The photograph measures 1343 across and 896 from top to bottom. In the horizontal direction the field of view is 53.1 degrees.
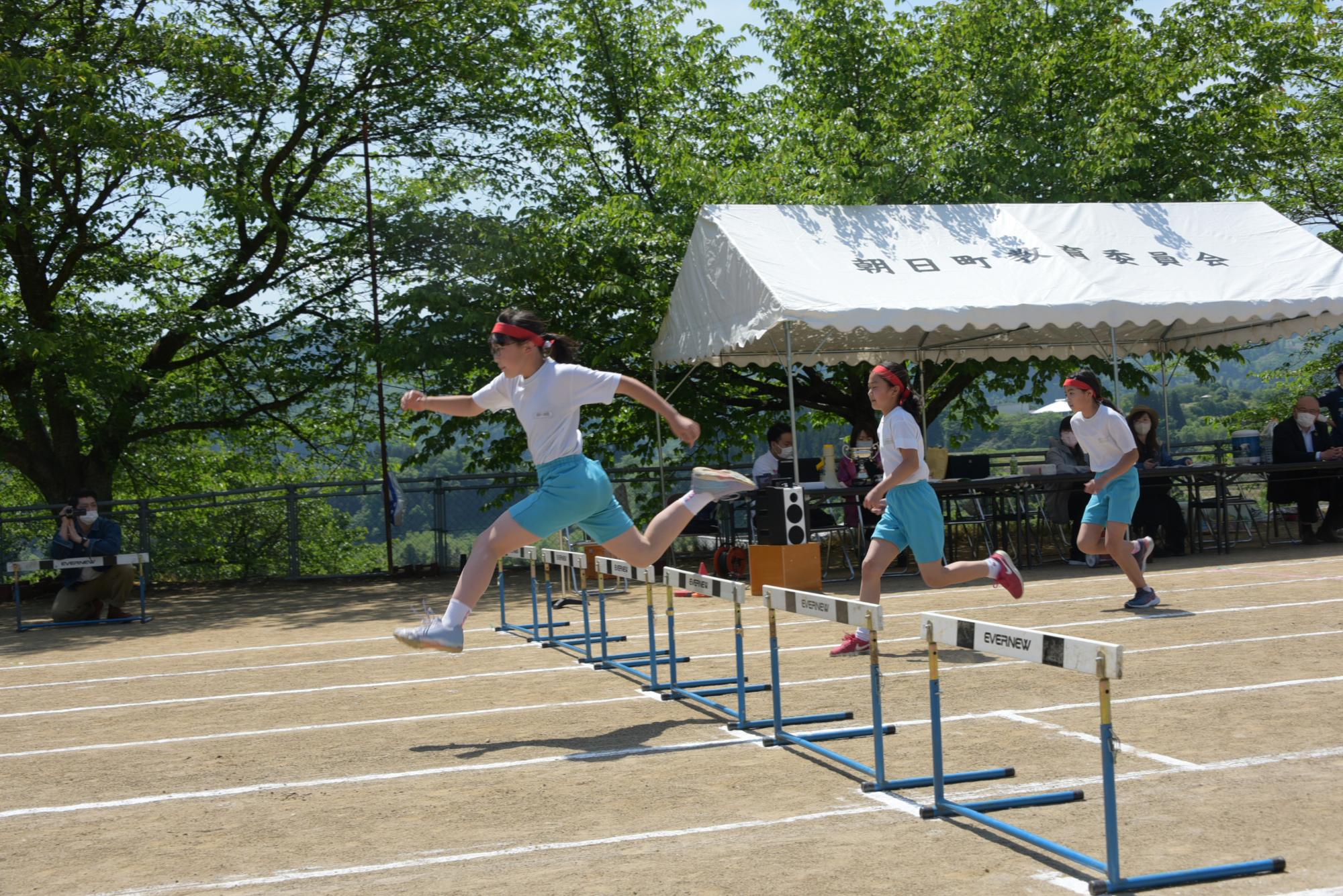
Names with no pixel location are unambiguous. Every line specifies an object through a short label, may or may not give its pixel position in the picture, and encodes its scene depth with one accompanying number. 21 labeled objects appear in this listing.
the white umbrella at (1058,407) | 24.72
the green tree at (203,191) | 18.73
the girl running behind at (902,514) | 8.75
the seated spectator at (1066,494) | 16.97
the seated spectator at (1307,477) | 17.19
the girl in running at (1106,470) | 10.31
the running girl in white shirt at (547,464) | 7.07
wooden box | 13.48
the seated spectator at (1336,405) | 17.44
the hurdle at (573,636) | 9.60
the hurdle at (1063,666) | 3.99
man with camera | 15.06
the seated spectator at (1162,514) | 16.83
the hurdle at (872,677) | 5.32
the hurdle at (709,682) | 6.76
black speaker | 13.46
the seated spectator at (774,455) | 15.90
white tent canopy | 14.62
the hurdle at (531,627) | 10.79
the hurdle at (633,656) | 8.06
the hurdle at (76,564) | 14.35
